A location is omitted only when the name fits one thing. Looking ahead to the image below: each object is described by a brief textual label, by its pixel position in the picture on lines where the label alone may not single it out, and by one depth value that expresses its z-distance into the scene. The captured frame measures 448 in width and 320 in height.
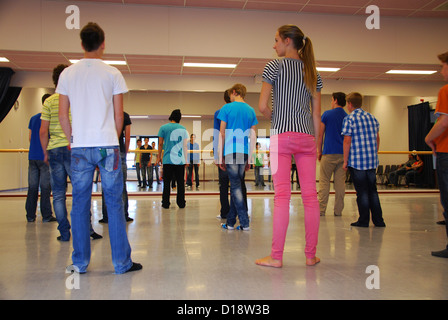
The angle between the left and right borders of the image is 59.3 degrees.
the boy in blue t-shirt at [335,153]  4.97
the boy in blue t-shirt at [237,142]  3.83
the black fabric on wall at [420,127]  10.98
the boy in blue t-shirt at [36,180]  4.41
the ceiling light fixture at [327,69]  8.63
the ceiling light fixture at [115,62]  7.90
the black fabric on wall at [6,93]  8.43
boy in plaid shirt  4.22
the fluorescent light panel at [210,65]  8.26
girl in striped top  2.51
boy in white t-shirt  2.32
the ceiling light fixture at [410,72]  8.88
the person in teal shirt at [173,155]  5.57
